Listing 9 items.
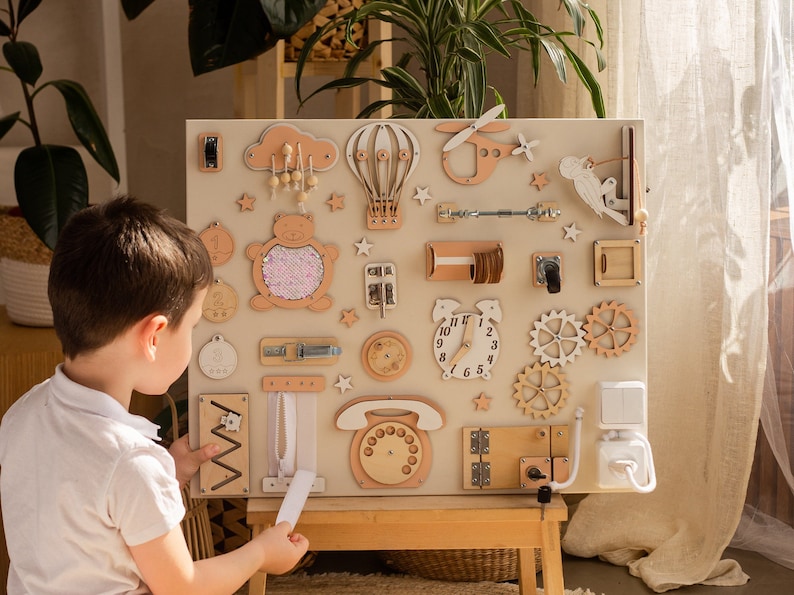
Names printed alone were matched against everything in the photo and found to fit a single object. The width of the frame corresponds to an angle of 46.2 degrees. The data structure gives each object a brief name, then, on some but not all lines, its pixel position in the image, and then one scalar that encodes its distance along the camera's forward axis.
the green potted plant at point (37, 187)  2.05
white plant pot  2.21
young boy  1.13
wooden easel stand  1.49
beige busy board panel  1.50
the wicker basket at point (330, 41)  2.15
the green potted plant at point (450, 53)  1.68
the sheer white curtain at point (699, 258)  1.96
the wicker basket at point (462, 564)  2.06
